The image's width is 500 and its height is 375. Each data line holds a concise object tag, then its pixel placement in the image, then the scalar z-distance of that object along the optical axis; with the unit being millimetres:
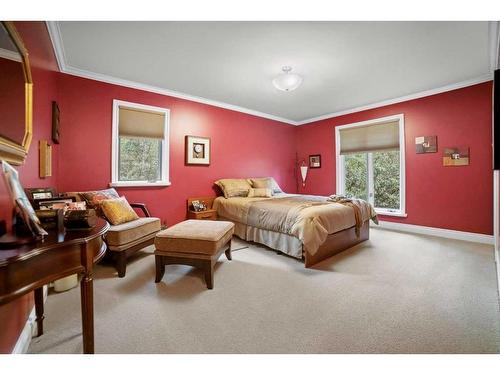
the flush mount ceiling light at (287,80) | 2934
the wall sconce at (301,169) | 5672
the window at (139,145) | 3391
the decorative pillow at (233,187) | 4148
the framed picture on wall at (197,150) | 4031
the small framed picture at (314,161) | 5469
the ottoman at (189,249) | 2094
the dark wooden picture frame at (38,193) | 1700
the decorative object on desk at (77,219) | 1201
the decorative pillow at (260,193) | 4117
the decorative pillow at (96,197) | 2541
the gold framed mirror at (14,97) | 1115
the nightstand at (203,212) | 3877
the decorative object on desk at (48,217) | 1188
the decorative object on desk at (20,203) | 977
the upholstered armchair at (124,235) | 2293
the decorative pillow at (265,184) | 4543
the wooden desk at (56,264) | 791
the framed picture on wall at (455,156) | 3496
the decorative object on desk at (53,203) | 1375
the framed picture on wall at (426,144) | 3791
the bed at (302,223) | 2551
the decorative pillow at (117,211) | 2494
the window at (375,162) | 4250
